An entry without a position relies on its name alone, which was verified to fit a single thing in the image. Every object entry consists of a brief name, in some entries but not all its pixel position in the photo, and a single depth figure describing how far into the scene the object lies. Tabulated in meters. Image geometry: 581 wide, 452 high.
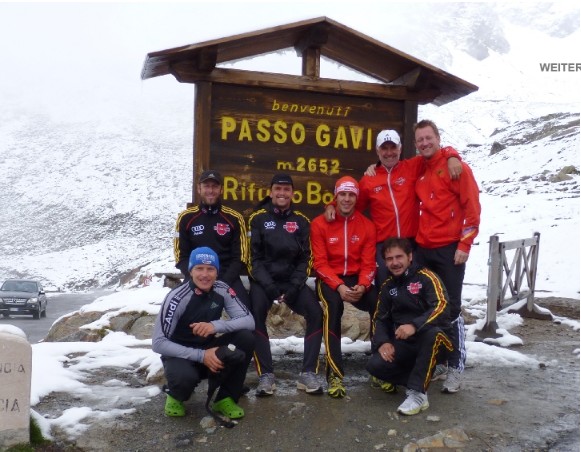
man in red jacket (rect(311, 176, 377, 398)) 5.30
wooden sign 6.16
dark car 21.36
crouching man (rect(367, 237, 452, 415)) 4.79
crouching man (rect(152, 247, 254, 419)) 4.56
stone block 3.84
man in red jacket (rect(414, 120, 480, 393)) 5.16
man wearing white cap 5.55
